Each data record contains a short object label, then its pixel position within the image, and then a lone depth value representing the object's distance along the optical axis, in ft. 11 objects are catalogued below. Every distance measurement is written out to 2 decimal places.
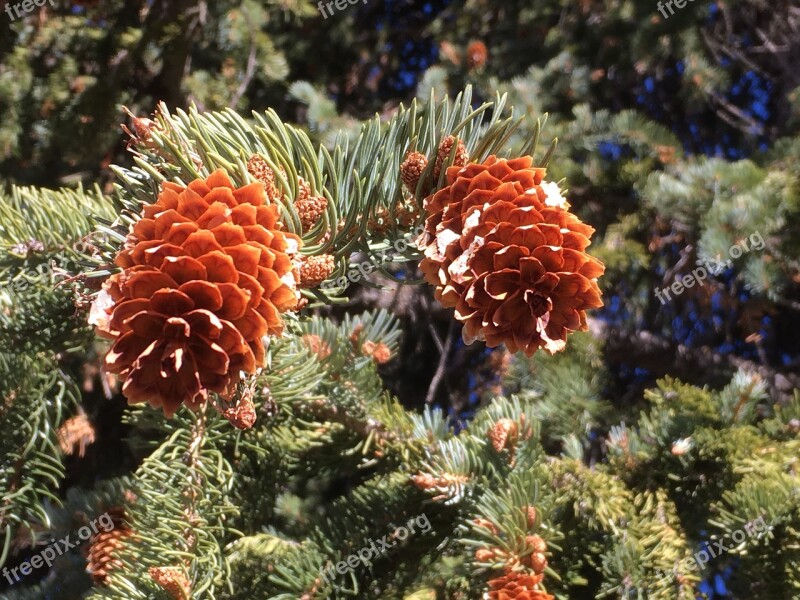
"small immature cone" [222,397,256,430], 0.83
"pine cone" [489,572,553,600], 0.96
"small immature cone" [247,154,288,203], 0.77
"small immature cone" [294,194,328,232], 0.81
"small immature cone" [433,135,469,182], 0.80
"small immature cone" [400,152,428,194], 0.82
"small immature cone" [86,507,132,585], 1.07
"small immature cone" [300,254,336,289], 0.76
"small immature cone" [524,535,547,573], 0.99
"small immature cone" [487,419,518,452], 1.11
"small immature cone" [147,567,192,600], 0.88
